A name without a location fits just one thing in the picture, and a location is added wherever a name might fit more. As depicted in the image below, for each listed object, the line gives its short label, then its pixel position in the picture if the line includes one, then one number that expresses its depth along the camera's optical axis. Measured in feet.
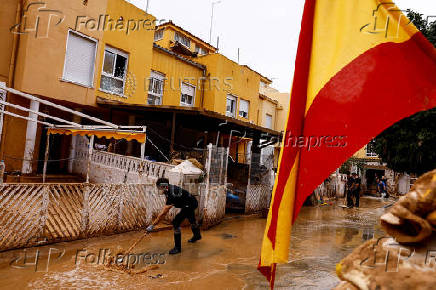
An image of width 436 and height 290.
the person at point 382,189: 82.07
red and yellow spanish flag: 5.35
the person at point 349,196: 52.95
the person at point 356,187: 51.12
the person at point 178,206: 19.73
